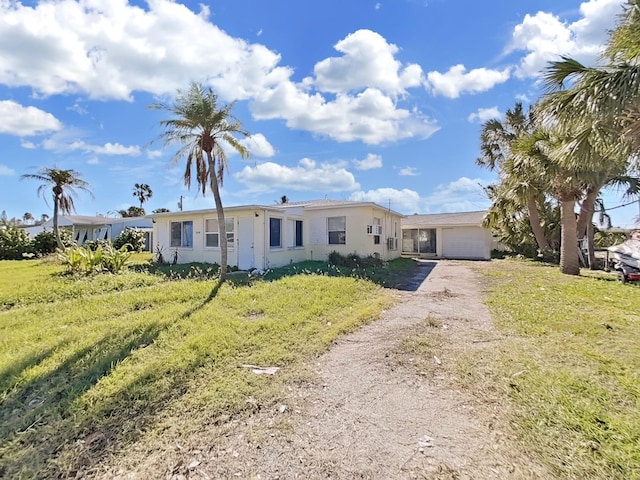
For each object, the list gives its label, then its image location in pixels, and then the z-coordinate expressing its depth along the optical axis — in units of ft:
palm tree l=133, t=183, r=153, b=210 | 160.15
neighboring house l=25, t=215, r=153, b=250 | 99.73
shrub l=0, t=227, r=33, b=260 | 65.31
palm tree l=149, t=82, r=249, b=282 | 32.68
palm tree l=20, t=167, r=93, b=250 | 59.26
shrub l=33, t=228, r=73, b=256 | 68.74
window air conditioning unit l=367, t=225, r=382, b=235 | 51.75
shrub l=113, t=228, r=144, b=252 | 84.58
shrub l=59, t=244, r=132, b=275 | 37.86
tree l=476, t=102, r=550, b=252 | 49.75
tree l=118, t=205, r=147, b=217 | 151.37
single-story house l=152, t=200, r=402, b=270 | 44.86
